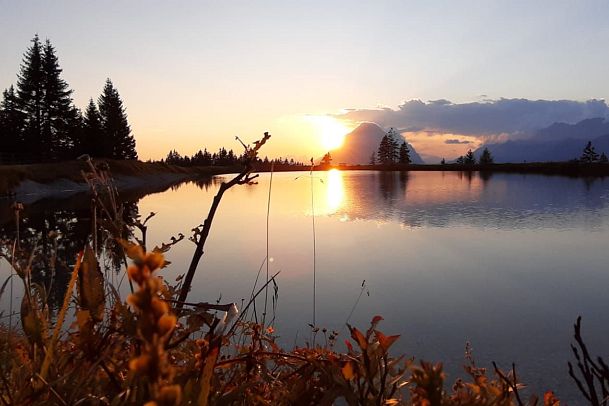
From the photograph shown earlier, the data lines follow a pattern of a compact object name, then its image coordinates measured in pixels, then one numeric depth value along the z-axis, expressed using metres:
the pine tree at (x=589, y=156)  101.07
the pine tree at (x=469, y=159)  120.69
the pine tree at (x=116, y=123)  71.44
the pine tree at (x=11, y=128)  56.06
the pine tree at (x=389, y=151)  133.62
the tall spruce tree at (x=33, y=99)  57.62
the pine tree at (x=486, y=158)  118.19
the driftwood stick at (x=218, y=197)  1.26
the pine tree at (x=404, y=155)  134.12
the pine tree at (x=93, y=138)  59.03
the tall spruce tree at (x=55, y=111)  59.22
